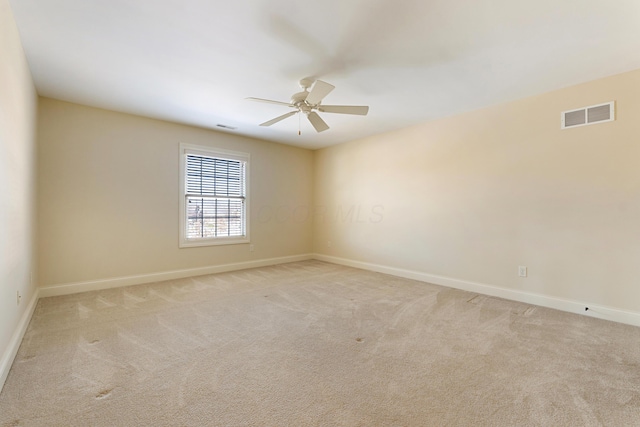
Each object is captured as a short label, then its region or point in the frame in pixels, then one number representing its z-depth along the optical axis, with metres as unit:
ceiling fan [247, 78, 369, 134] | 2.81
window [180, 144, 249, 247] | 4.74
